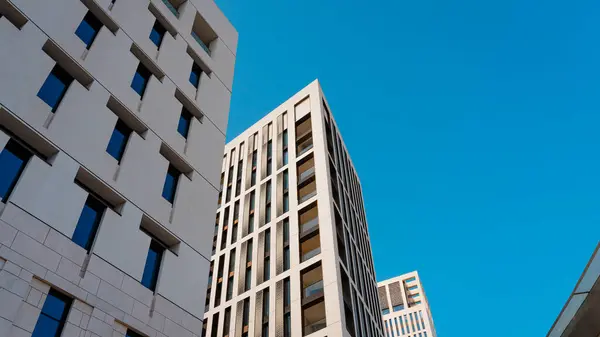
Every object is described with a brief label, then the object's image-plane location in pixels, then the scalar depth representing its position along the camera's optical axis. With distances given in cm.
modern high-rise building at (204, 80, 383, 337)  3303
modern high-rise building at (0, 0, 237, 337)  1279
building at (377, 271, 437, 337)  10569
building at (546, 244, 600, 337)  1002
